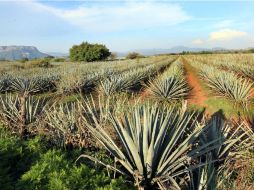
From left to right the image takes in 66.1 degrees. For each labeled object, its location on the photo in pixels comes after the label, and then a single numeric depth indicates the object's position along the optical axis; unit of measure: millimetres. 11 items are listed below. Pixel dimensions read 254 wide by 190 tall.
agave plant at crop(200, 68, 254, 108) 6638
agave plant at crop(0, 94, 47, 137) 4107
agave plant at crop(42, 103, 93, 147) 3491
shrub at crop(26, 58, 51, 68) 25369
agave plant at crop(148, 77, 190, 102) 7414
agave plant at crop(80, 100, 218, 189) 2676
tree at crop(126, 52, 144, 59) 47723
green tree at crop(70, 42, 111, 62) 38488
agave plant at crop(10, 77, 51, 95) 8916
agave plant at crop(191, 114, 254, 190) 2572
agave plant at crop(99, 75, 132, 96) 7732
